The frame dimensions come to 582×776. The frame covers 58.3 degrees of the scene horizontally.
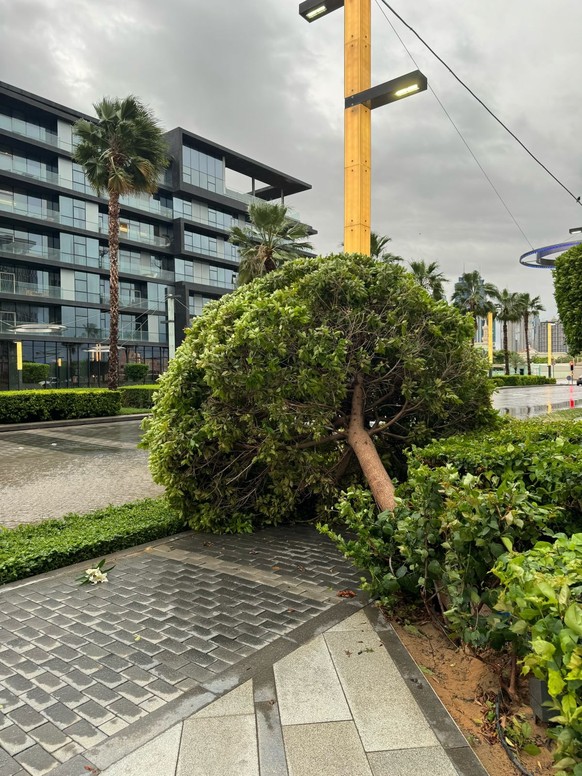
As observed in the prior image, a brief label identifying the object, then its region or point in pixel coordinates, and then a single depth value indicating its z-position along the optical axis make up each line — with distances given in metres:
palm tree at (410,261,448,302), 41.55
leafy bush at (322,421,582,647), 2.79
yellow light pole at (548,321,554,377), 64.18
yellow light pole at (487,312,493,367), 50.69
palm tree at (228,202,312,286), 21.91
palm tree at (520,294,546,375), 62.59
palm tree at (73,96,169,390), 22.25
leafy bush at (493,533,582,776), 1.70
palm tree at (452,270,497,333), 51.12
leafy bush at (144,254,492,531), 5.02
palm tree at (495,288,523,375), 56.81
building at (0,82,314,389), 33.69
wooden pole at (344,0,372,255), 6.69
